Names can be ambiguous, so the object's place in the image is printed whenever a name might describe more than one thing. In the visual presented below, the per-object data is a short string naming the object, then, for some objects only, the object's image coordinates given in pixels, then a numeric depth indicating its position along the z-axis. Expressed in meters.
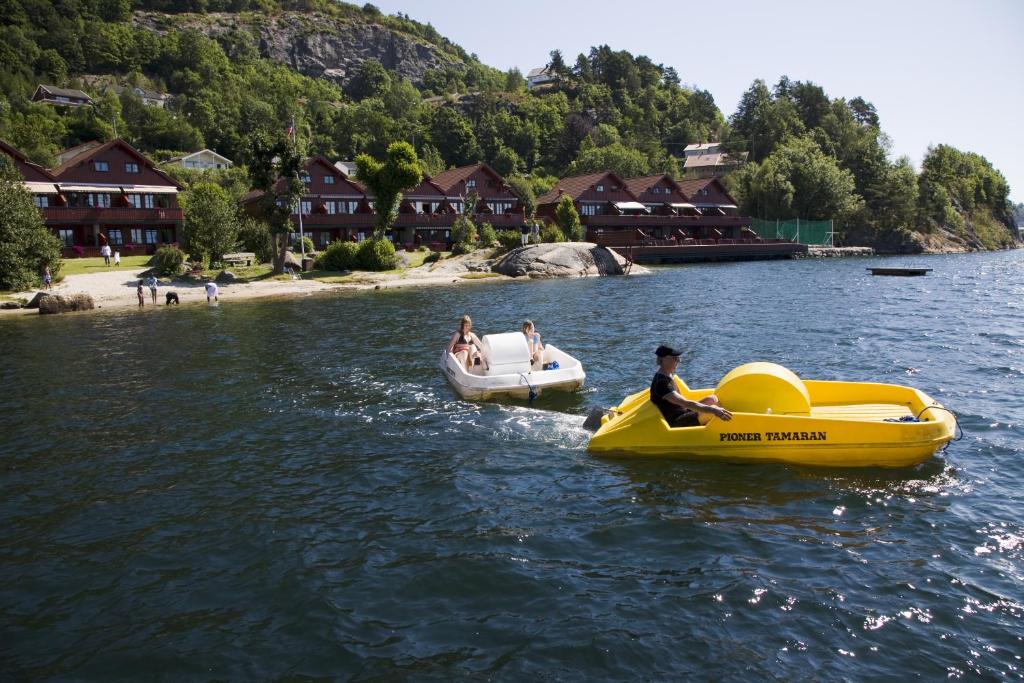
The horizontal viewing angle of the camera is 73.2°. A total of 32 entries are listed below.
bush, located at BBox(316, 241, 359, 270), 59.12
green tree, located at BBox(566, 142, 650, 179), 131.88
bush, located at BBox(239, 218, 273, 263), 61.22
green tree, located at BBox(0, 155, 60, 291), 43.62
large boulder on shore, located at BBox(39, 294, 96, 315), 39.91
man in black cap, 13.12
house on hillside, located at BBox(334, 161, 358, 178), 128.38
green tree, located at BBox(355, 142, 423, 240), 64.06
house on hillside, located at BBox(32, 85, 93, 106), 143.12
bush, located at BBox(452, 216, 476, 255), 72.00
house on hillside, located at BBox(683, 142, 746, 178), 156.02
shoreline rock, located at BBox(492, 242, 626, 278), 63.16
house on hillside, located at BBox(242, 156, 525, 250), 75.06
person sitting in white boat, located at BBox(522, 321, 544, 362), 19.41
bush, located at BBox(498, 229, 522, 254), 70.84
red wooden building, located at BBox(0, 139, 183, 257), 61.88
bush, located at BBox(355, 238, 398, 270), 60.34
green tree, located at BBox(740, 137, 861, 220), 108.07
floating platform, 62.97
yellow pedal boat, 12.70
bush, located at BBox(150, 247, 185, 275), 52.25
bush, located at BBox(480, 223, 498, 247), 73.75
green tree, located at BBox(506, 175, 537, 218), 95.50
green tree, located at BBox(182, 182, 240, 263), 55.97
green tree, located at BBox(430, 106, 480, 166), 144.25
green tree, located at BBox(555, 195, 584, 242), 81.44
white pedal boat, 17.98
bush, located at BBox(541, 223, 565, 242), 74.31
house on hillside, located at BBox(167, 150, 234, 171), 117.75
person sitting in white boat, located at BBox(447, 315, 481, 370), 19.67
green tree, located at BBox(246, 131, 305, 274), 51.69
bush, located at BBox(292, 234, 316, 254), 65.31
